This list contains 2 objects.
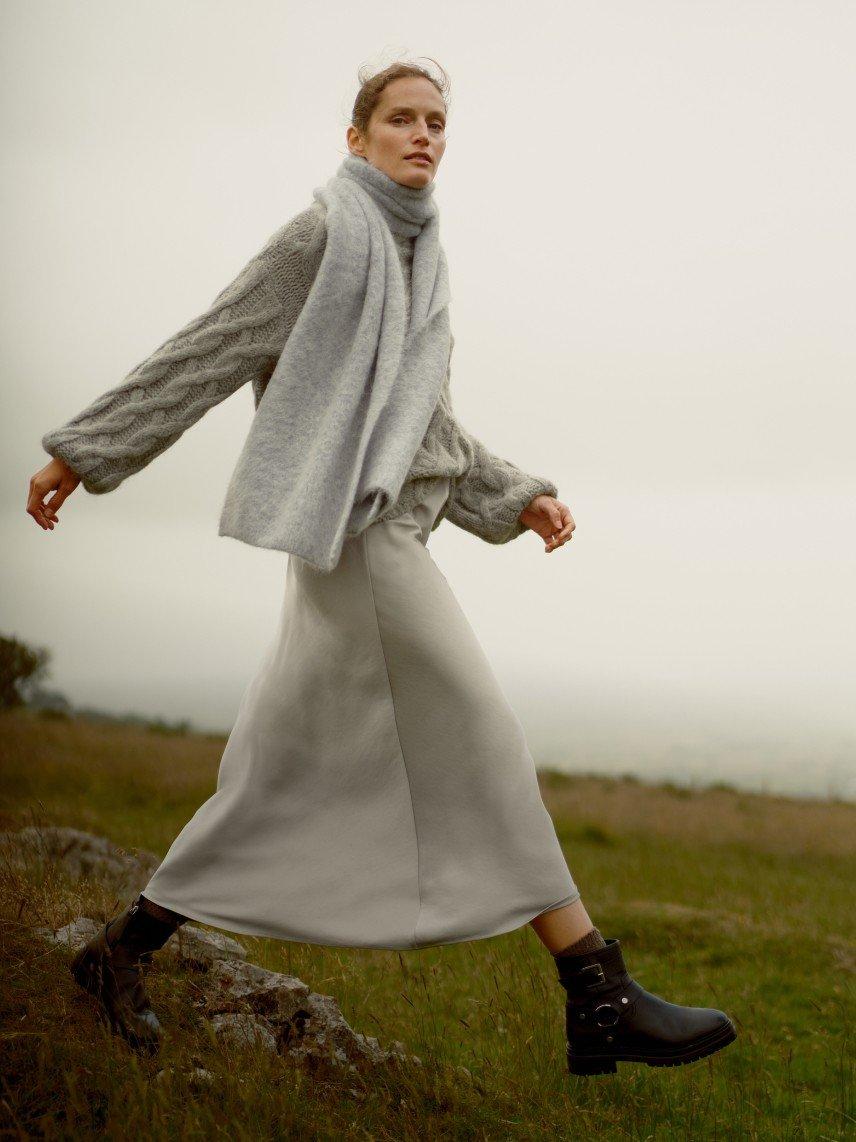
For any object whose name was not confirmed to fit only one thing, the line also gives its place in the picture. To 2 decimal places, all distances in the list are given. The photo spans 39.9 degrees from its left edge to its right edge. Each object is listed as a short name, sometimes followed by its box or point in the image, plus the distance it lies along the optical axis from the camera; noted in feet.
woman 9.48
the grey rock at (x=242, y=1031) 10.18
